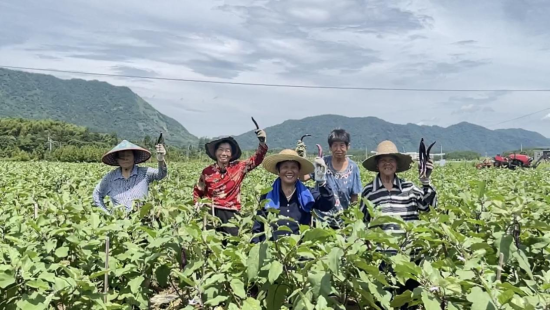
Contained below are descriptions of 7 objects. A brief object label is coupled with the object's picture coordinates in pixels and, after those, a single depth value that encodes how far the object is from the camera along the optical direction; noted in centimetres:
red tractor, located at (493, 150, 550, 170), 2863
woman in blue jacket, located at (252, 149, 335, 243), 373
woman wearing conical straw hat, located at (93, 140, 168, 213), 472
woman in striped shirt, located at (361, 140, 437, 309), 358
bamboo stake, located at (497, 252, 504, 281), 202
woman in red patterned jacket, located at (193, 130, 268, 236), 475
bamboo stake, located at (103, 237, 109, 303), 237
